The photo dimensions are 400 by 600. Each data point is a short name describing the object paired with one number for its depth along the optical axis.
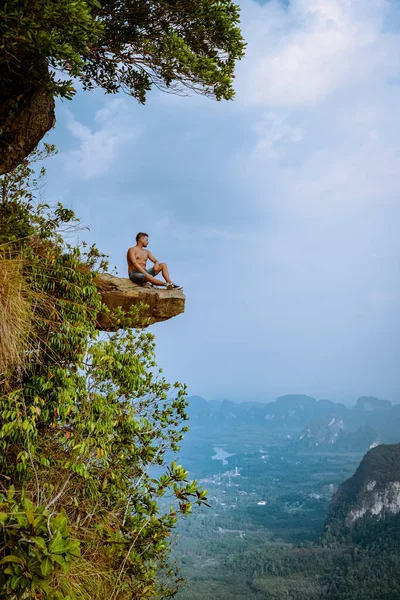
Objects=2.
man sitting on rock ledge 6.95
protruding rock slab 6.41
